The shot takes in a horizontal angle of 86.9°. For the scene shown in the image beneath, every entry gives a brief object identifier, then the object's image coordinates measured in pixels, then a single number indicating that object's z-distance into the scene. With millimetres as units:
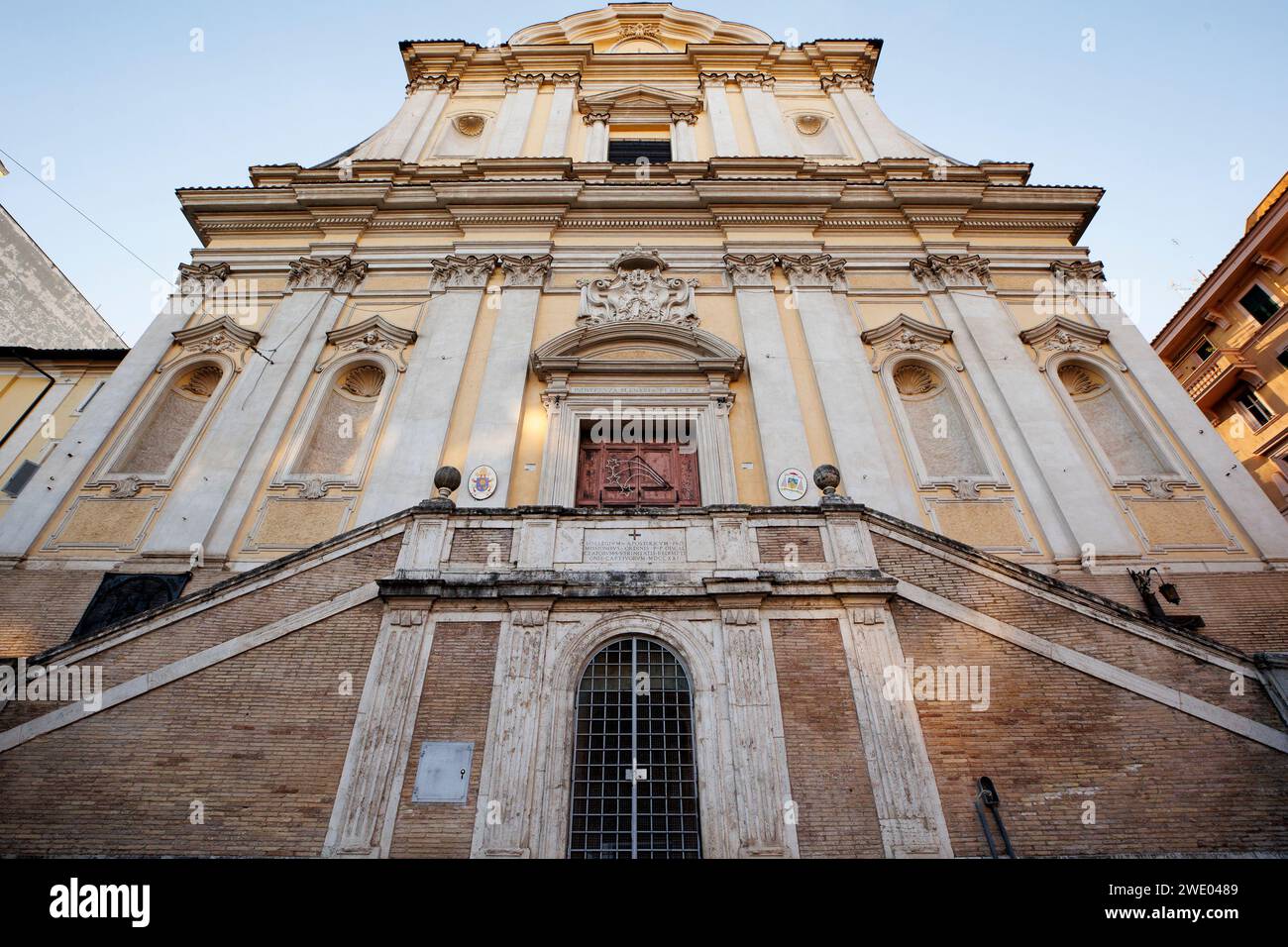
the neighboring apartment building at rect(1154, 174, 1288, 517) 22297
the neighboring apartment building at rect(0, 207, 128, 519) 16844
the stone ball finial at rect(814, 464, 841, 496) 10164
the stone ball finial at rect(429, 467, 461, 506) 10461
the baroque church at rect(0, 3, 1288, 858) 7359
